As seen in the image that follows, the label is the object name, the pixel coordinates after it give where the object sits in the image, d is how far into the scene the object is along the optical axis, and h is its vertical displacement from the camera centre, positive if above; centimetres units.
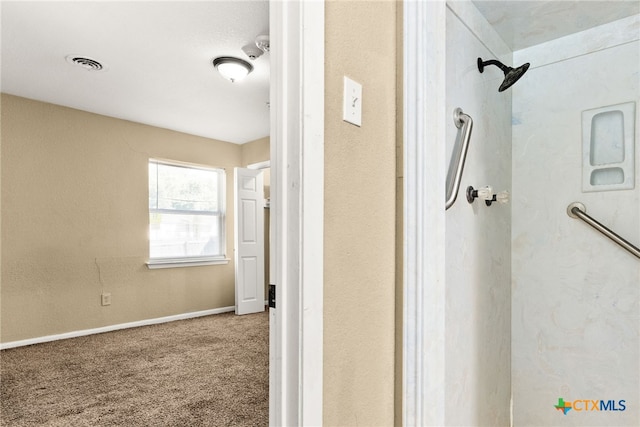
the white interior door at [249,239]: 479 -45
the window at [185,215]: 444 -11
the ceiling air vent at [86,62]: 266 +107
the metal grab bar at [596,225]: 162 -9
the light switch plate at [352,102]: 91 +26
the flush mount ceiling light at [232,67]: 267 +103
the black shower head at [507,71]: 151 +57
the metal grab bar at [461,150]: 131 +22
